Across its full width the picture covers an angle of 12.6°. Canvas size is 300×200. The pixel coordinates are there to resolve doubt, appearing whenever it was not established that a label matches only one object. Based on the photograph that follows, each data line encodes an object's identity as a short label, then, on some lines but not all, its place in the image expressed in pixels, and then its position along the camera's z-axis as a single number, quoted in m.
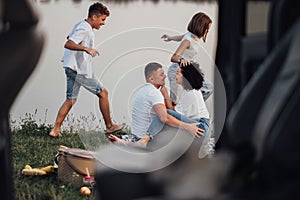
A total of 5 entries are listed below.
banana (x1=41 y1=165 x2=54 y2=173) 9.09
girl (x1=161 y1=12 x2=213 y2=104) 8.61
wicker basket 8.45
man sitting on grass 7.92
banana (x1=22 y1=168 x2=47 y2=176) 8.92
